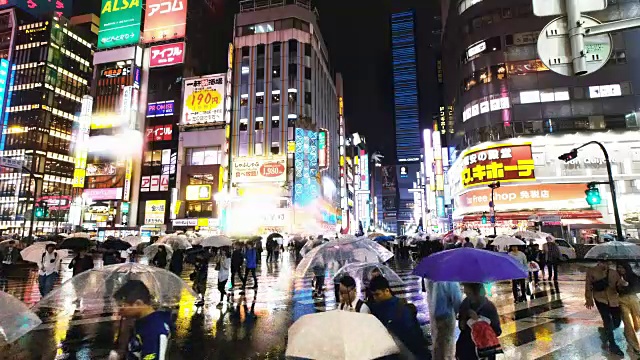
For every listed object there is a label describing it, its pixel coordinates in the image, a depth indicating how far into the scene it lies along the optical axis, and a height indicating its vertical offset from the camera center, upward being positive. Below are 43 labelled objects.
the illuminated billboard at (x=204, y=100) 56.12 +19.00
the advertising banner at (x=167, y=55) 61.49 +28.03
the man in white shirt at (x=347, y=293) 4.72 -0.79
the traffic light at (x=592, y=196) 14.78 +1.14
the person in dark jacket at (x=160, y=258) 14.61 -1.04
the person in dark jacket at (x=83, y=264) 10.73 -0.91
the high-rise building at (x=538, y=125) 38.72 +10.54
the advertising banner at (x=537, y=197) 38.84 +3.00
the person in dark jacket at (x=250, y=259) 14.33 -1.09
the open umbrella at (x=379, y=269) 6.99 -0.75
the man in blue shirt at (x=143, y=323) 3.77 -0.94
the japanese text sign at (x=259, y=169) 50.84 +8.02
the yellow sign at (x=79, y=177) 57.84 +8.11
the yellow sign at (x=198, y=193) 55.38 +5.35
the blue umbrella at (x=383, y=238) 26.70 -0.71
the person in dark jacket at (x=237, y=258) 13.50 -1.00
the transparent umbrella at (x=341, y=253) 9.04 -0.59
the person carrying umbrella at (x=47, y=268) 11.00 -1.03
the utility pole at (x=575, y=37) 3.18 +1.60
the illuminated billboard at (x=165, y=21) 63.50 +34.49
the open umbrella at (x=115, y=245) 14.55 -0.54
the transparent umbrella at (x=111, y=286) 4.54 -0.67
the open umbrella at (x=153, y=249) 16.32 -0.79
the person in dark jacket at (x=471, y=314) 4.17 -0.97
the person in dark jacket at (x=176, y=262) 14.60 -1.21
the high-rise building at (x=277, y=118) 51.00 +16.00
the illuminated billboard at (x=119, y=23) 63.25 +34.64
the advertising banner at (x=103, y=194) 57.22 +5.52
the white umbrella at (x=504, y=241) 13.76 -0.51
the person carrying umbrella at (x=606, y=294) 6.86 -1.25
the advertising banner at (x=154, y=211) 56.81 +2.84
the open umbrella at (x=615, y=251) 7.67 -0.54
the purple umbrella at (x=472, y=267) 4.30 -0.46
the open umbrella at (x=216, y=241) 14.47 -0.43
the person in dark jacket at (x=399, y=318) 3.69 -0.89
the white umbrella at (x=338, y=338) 2.01 -0.59
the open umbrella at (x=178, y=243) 17.47 -0.60
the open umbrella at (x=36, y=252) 11.48 -0.62
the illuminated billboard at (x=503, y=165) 39.75 +6.49
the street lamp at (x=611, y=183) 14.38 +1.65
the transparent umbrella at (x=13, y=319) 3.06 -0.72
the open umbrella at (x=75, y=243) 13.62 -0.43
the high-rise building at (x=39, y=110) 75.50 +24.98
